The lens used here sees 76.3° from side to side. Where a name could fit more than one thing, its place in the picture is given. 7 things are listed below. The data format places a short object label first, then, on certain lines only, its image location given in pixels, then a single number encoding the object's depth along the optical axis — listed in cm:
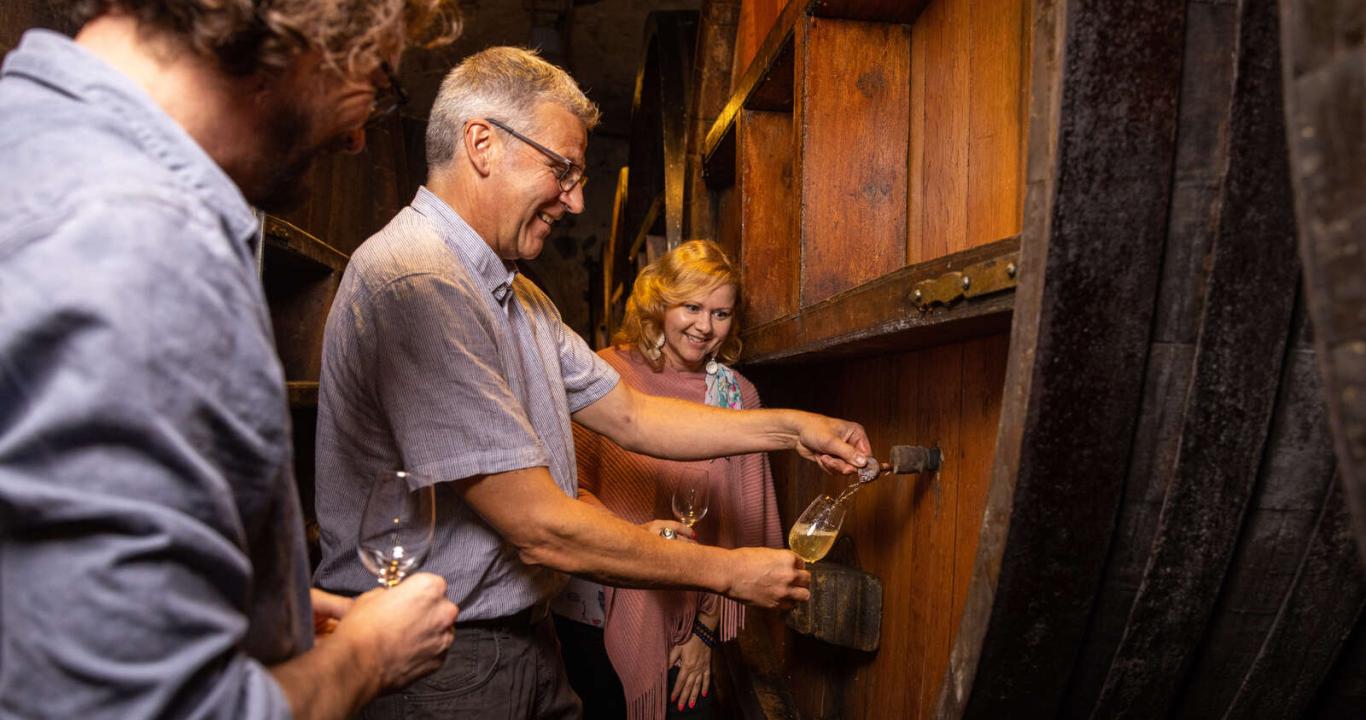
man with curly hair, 66
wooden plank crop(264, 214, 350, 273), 253
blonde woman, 281
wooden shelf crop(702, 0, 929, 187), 183
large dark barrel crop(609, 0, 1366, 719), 74
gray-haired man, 160
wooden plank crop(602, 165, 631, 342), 581
